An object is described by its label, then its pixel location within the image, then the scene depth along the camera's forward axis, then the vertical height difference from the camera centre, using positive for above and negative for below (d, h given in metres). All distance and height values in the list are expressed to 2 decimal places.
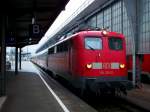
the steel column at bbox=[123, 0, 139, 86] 11.60 +2.92
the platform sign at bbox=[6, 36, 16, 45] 11.81 +1.20
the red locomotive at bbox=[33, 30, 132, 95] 7.06 -0.15
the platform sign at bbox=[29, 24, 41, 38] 10.34 +1.61
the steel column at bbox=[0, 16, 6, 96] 7.55 -0.02
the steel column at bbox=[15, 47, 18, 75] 16.64 -0.27
